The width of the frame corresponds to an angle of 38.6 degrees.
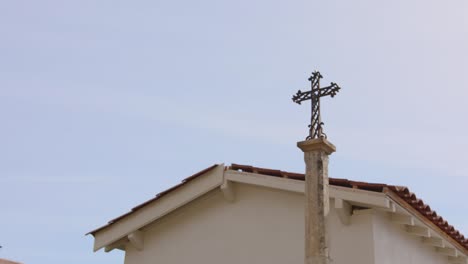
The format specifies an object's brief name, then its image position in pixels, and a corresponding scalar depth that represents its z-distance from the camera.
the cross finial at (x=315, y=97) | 7.99
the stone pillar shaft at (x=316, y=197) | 7.51
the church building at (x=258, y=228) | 9.85
